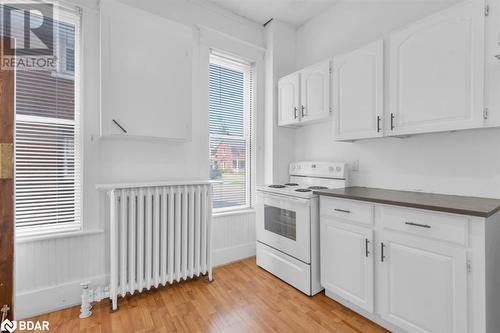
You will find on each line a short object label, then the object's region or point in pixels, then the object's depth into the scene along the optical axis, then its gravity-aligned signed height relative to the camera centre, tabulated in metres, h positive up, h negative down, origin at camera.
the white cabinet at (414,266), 1.33 -0.65
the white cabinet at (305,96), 2.51 +0.79
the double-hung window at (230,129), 2.91 +0.46
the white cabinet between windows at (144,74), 2.03 +0.84
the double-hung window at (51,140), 1.88 +0.21
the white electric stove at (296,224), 2.20 -0.59
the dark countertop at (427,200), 1.34 -0.23
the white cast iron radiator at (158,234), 2.03 -0.63
